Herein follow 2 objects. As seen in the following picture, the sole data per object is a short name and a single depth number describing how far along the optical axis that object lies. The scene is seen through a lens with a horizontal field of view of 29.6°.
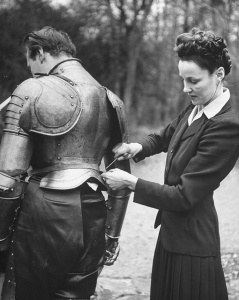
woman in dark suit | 2.14
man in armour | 2.32
